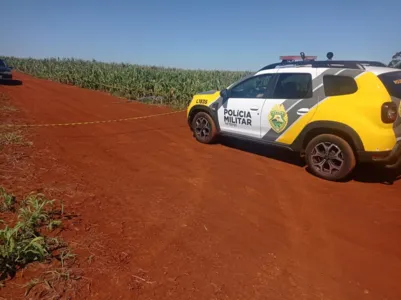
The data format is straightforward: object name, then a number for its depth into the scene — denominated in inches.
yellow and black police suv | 181.5
